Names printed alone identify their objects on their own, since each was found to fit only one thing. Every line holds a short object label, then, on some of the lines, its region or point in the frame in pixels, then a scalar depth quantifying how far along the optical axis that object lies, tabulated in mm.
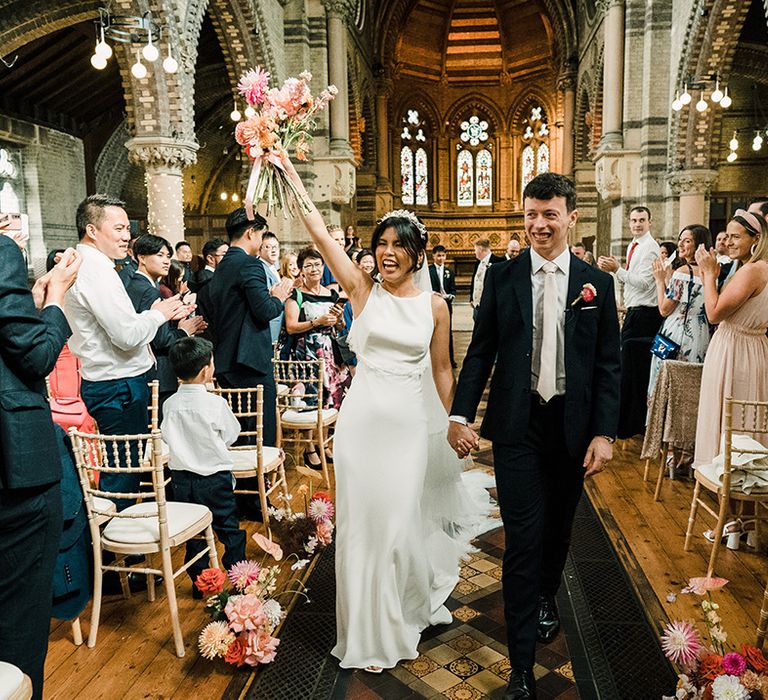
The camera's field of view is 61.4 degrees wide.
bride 2545
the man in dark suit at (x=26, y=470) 1760
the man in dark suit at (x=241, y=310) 4059
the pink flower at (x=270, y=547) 2759
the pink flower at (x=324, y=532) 3529
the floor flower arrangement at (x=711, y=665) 2003
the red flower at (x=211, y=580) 2729
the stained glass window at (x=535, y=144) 24514
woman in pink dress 3699
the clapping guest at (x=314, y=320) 5168
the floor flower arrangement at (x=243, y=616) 2617
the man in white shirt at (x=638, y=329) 5680
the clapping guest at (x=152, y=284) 3840
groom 2322
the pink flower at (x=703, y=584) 2113
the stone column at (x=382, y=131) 21078
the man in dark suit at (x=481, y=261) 9844
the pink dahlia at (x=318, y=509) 3506
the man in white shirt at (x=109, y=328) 3193
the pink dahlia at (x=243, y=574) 2721
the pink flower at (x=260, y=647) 2631
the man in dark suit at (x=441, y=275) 9773
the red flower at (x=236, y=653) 2637
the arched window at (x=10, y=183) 13938
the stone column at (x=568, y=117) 19703
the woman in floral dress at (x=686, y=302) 4820
